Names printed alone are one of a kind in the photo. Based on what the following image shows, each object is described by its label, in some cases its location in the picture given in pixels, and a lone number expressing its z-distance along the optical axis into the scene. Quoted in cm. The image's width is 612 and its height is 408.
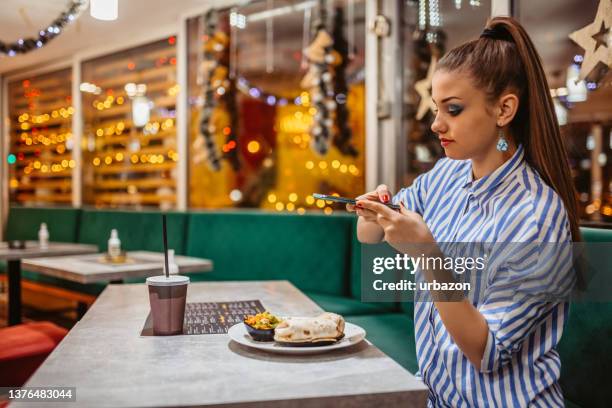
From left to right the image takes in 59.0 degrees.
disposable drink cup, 115
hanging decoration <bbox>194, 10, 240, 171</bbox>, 452
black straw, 116
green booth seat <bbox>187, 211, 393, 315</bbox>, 332
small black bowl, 109
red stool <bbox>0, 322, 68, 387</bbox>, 201
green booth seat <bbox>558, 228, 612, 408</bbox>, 151
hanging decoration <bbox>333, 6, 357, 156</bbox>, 382
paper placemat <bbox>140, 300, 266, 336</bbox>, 124
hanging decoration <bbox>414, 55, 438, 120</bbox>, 318
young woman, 106
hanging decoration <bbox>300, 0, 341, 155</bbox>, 372
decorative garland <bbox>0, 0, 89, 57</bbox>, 379
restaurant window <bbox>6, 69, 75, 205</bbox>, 640
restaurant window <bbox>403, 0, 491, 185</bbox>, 300
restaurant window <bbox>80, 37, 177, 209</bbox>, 530
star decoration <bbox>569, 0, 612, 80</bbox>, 191
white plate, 102
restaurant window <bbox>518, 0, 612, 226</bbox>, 202
